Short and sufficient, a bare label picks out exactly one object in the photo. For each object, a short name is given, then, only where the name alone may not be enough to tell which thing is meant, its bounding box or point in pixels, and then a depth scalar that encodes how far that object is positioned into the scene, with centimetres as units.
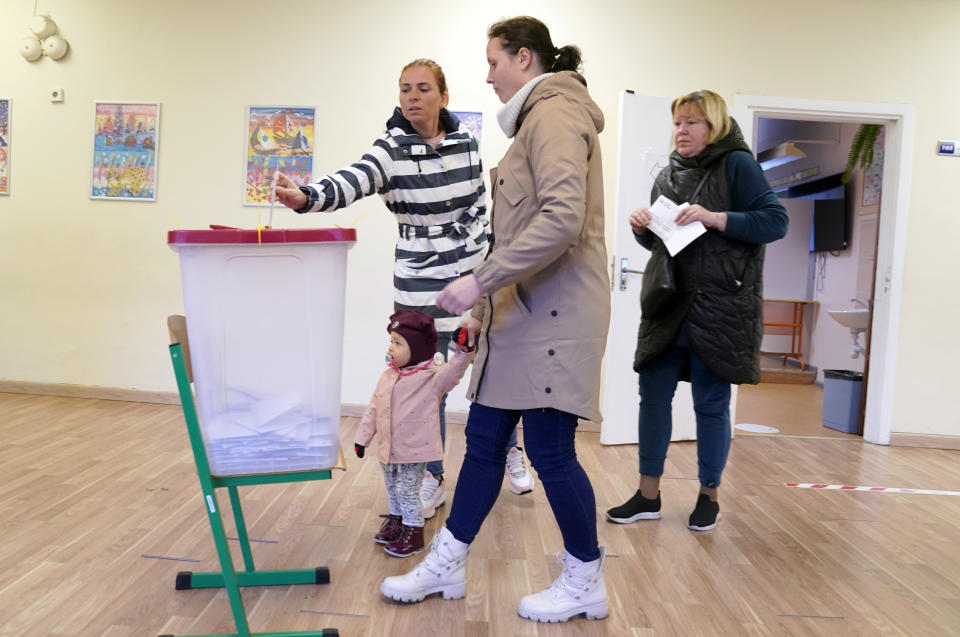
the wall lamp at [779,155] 752
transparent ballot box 163
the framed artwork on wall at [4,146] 482
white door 416
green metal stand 160
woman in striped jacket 252
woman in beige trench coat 170
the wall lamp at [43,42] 470
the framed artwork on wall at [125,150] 472
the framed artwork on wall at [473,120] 460
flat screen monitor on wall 749
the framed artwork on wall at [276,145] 465
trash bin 498
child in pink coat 224
